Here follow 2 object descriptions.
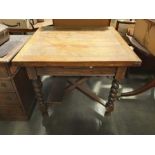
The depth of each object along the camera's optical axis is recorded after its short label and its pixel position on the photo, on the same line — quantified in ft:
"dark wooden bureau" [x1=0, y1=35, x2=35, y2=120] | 3.50
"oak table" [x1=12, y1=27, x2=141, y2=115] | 2.91
